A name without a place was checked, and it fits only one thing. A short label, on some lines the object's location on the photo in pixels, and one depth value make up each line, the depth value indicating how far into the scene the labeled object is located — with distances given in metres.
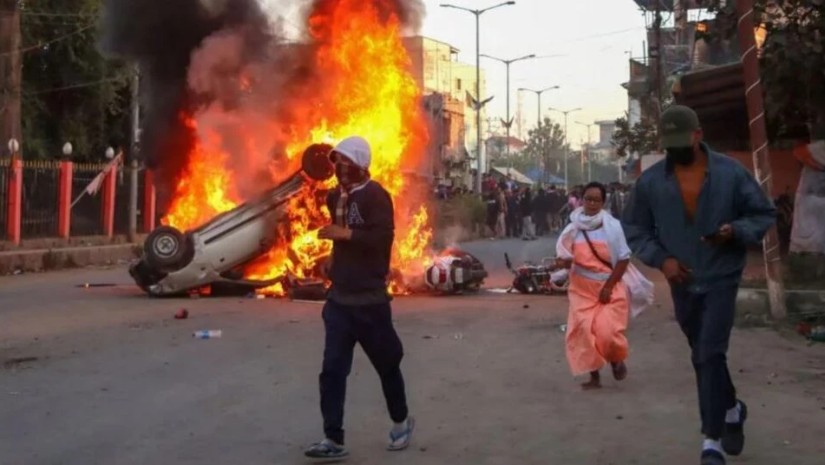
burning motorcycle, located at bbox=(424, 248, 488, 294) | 16.67
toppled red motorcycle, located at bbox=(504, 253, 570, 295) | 16.77
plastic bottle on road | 11.86
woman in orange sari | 8.43
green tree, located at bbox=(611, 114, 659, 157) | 38.67
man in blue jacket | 5.53
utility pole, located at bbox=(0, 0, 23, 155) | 26.31
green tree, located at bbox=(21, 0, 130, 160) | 32.12
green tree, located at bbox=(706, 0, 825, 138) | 14.12
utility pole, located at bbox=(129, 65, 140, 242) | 27.91
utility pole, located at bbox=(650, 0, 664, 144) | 35.47
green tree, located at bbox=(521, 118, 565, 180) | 111.56
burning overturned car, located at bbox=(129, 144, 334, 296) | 16.27
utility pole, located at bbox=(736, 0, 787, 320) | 12.01
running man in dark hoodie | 6.27
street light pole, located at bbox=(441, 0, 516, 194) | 54.91
